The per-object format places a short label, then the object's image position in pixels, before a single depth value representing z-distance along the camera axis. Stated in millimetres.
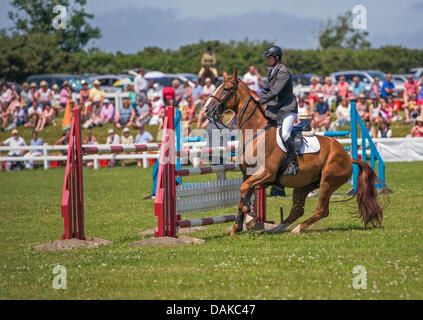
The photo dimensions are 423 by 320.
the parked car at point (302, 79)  46206
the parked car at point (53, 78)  45719
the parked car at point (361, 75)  41688
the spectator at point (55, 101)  36344
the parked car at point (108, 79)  47006
